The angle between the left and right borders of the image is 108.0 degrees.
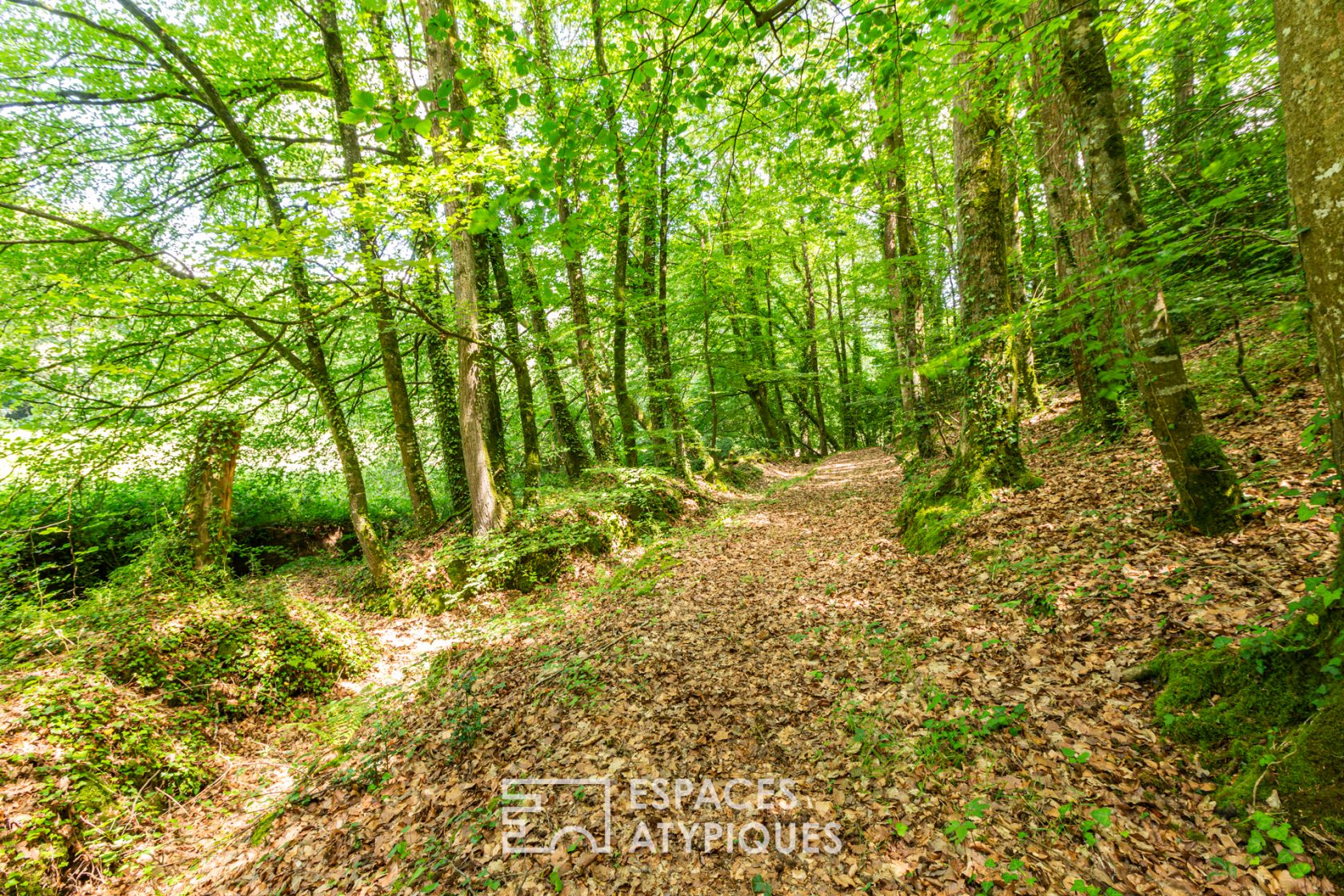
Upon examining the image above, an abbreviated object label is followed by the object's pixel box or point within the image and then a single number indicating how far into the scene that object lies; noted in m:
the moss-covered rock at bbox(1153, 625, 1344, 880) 2.30
